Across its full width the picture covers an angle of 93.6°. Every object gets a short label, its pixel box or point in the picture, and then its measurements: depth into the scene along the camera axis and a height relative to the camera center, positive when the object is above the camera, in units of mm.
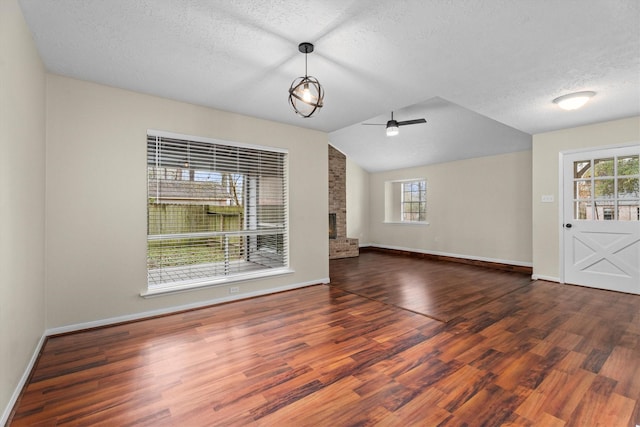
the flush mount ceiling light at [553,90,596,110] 3262 +1247
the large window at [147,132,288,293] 3412 +27
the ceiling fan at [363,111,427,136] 4759 +1413
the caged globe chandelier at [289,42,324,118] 2254 +934
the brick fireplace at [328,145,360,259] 7699 +240
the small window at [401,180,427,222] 7797 +324
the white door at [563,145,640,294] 4137 -93
